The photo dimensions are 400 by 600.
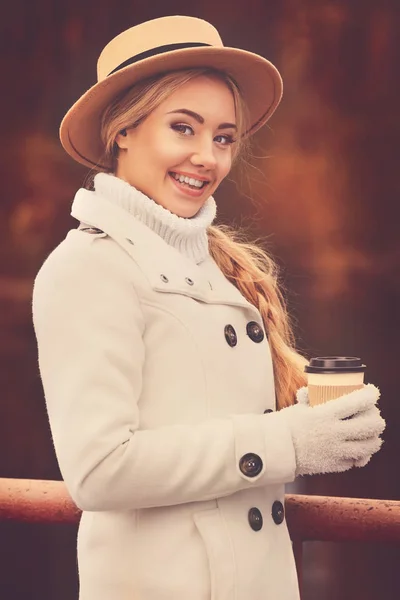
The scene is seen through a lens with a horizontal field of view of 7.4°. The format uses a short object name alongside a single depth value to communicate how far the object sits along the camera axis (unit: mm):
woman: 4533
